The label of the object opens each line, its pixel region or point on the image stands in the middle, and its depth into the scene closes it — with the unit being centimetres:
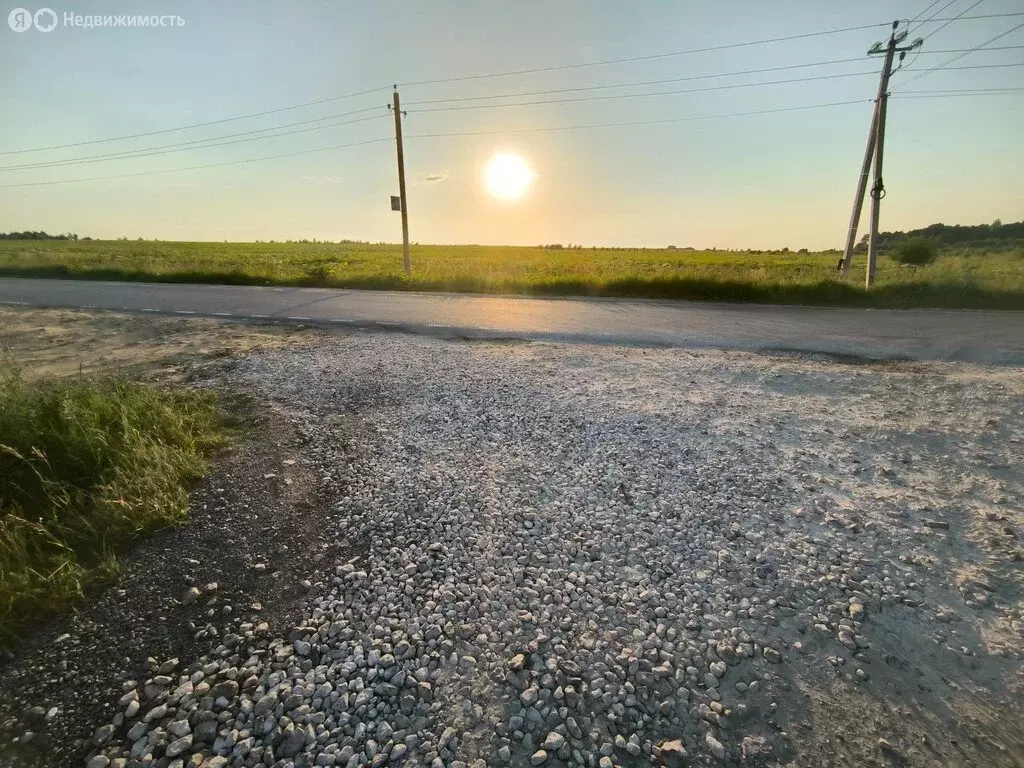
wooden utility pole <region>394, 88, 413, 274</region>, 1941
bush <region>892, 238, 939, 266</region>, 3544
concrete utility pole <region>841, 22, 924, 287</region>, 1464
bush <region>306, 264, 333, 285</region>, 1993
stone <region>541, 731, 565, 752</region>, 207
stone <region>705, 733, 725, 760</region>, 205
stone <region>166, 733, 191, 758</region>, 206
